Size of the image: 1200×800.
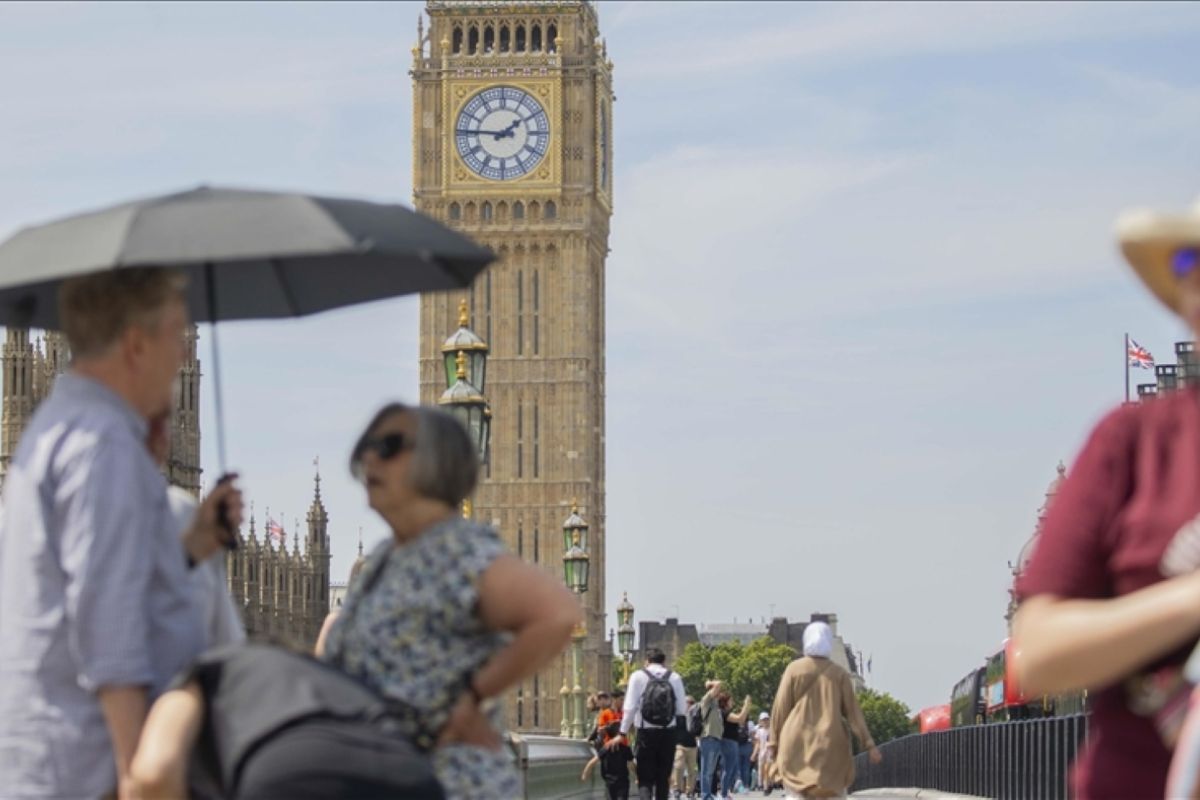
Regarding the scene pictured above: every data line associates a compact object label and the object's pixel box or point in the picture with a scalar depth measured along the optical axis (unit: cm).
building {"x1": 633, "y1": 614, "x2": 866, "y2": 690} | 15850
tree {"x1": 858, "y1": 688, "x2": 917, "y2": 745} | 15588
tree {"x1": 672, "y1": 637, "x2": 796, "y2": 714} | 13138
